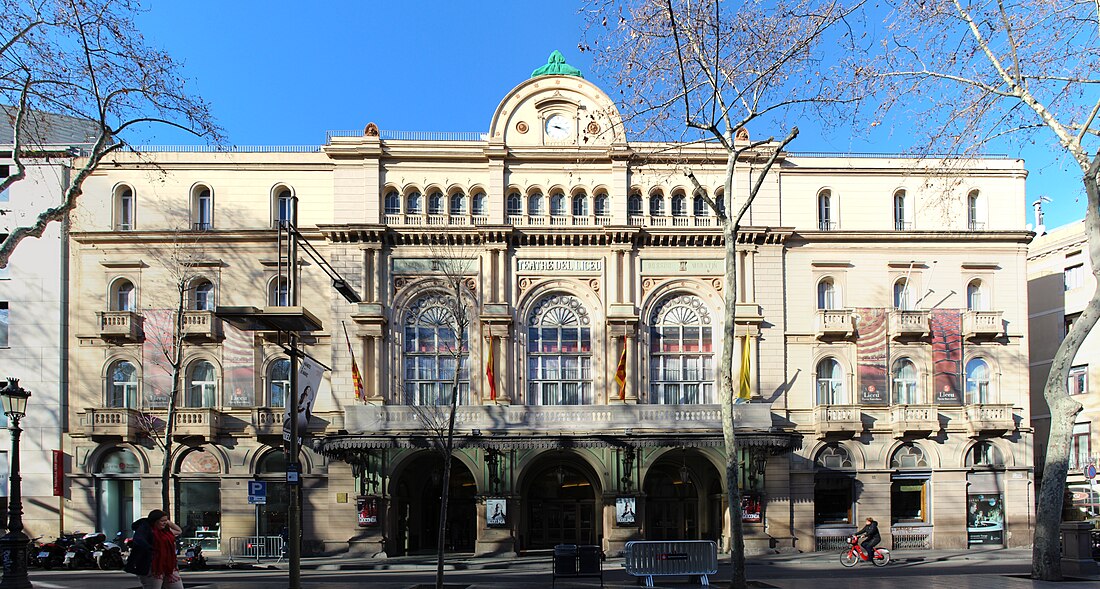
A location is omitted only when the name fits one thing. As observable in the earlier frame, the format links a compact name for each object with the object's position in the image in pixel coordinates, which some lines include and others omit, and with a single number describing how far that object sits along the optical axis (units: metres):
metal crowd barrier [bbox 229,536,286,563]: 38.06
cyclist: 32.66
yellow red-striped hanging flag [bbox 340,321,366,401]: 38.94
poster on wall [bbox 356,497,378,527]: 38.09
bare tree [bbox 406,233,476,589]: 40.25
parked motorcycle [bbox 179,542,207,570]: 33.47
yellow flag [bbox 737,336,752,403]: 39.62
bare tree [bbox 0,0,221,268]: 20.55
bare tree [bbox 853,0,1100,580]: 21.55
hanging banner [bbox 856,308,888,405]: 41.03
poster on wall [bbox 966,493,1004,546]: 40.84
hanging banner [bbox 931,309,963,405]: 41.19
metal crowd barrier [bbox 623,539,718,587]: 23.70
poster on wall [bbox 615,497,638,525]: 38.22
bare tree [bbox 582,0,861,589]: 21.84
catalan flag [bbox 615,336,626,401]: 39.75
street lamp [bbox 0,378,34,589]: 21.00
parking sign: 31.16
